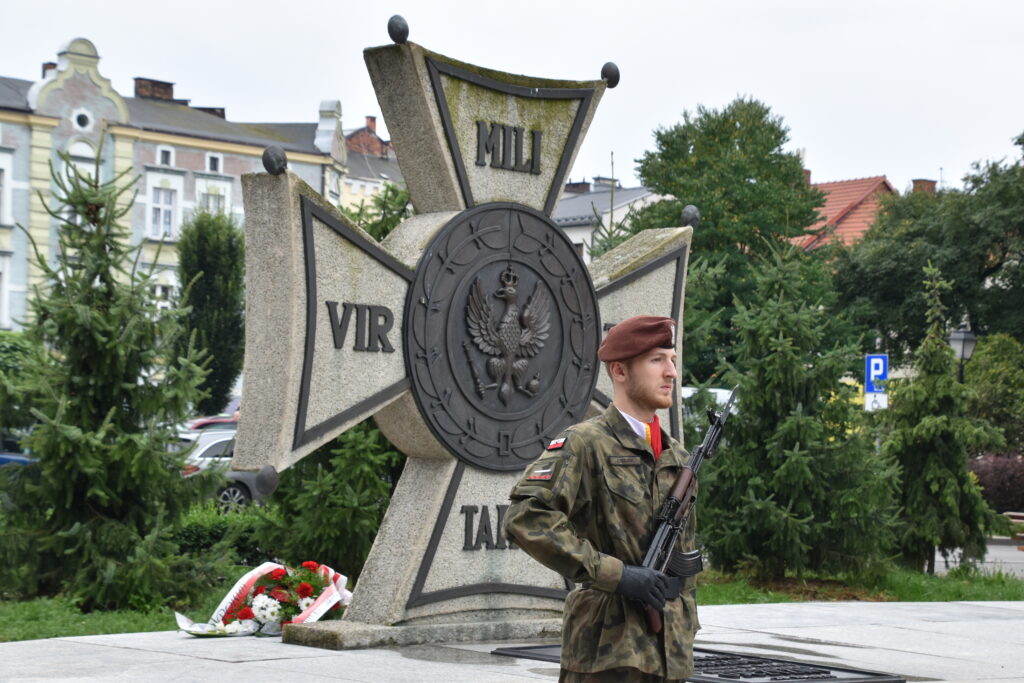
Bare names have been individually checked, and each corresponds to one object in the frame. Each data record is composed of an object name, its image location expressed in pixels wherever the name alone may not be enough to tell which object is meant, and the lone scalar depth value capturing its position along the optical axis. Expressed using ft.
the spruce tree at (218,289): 151.53
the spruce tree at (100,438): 37.37
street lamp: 79.36
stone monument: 27.73
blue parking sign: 71.87
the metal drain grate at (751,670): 25.02
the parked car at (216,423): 100.42
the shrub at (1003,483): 107.14
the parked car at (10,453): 78.01
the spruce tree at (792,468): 45.60
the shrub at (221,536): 44.65
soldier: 14.66
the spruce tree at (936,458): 54.29
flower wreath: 30.81
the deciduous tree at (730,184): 138.41
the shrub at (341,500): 40.09
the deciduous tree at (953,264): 150.30
